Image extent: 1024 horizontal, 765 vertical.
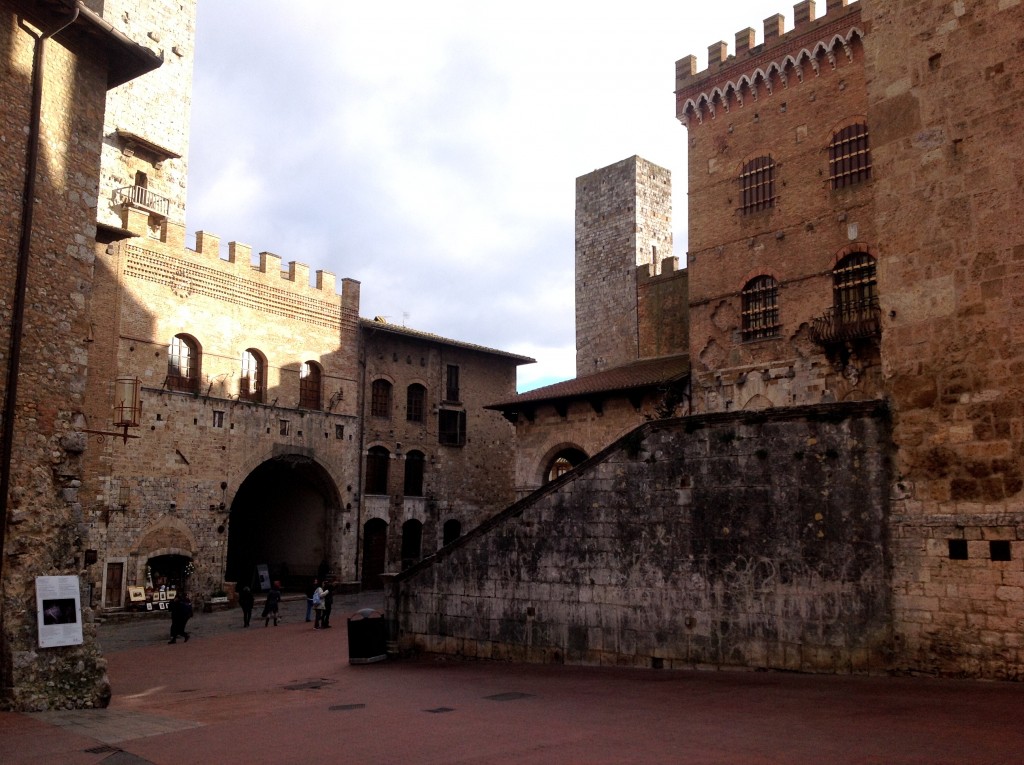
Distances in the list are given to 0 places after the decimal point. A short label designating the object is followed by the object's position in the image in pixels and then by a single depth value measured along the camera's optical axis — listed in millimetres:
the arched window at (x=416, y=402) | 34438
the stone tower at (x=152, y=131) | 27203
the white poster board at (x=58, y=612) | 10742
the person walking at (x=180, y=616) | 20109
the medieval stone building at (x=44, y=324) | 10703
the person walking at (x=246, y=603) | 23156
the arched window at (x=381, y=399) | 33062
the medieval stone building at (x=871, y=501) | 10109
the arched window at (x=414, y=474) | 34094
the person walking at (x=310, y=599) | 23578
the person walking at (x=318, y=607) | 22125
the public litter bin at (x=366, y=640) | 15070
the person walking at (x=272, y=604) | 23344
